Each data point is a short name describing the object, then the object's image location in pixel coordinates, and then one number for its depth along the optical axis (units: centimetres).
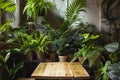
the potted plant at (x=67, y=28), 408
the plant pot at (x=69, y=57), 413
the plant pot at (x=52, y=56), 420
